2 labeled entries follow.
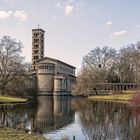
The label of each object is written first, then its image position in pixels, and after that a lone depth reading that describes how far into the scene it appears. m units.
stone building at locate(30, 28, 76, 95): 125.56
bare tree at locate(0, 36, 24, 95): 74.56
